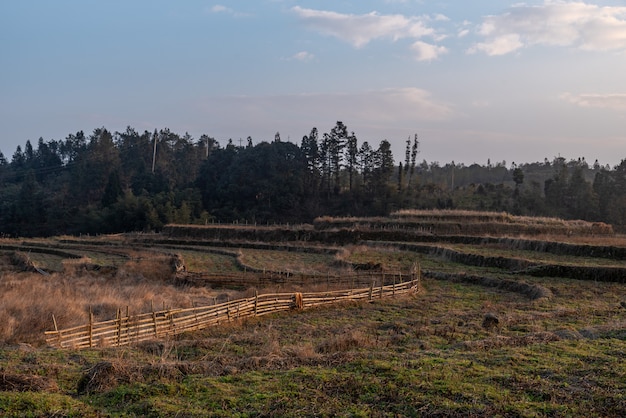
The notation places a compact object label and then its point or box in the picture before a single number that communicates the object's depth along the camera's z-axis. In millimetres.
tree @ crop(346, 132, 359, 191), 85938
